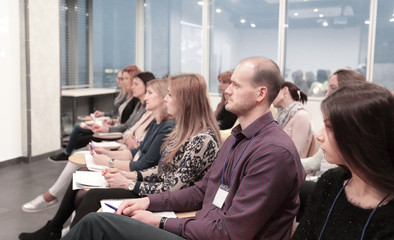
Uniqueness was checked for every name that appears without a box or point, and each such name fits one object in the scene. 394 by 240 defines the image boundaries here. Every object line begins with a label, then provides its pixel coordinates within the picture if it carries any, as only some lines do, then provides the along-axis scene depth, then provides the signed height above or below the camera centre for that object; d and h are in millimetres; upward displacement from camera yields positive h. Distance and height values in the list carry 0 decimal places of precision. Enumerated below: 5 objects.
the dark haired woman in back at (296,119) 3168 -383
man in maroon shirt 1492 -474
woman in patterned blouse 2102 -442
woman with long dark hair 1137 -258
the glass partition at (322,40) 6371 +604
